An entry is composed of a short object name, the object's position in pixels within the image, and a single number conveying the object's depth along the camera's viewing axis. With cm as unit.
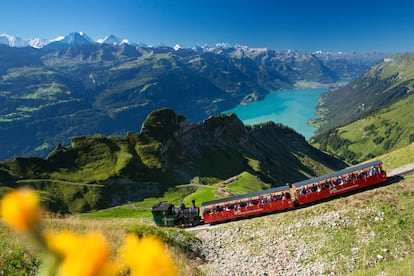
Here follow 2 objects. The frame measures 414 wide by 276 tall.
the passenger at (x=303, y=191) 4074
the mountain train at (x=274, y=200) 3969
